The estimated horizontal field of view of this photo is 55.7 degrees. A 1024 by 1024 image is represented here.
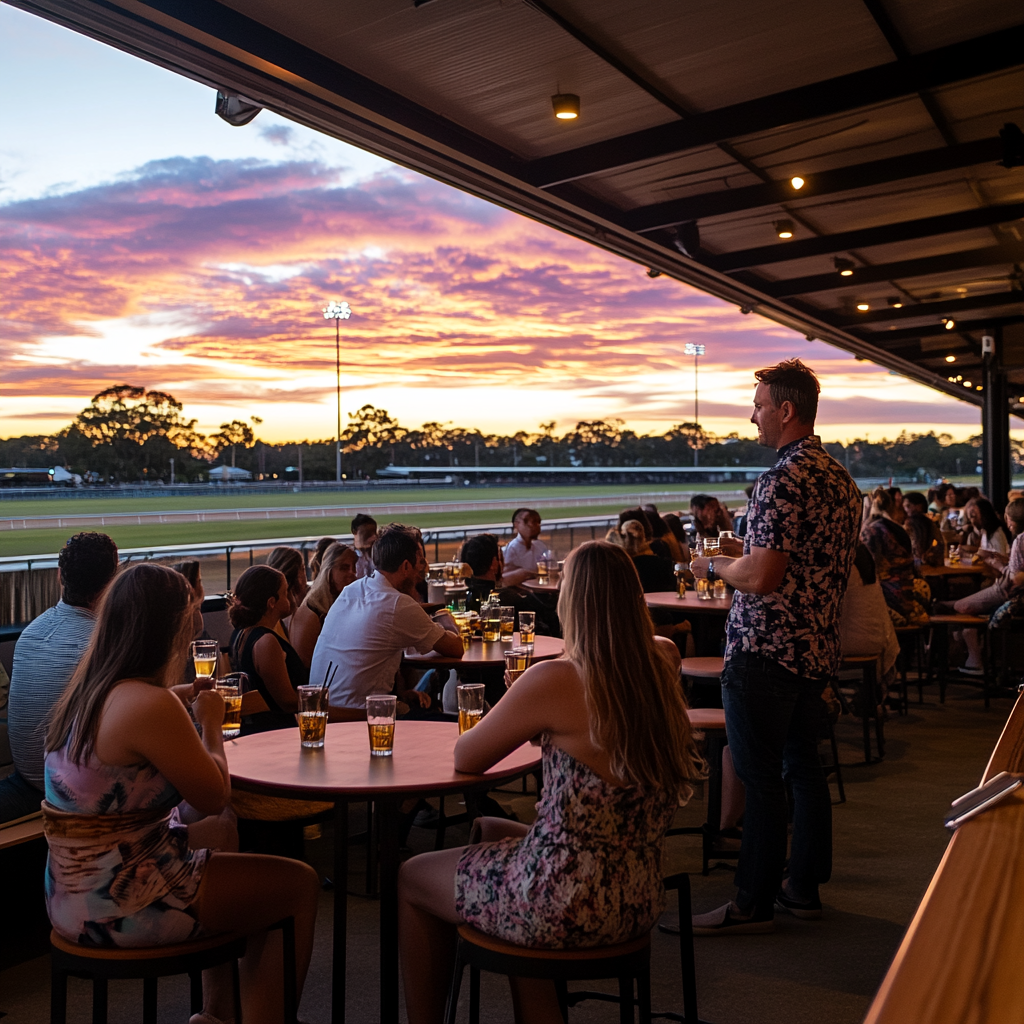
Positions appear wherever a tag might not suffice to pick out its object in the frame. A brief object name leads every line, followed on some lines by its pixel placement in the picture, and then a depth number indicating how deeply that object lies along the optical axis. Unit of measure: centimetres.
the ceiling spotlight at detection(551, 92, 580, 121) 559
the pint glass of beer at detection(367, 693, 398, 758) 276
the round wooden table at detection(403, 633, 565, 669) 458
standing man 336
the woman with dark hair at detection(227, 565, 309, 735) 412
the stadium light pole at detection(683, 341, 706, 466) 5909
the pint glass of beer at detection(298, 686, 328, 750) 289
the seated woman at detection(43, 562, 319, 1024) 222
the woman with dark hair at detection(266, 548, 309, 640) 491
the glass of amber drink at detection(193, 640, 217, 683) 315
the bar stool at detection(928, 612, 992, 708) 777
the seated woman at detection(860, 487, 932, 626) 694
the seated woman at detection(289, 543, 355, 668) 507
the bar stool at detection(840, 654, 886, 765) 577
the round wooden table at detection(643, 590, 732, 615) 596
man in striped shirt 333
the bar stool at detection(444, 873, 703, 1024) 214
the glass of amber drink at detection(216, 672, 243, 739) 286
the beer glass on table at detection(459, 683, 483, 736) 281
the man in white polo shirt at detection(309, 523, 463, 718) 425
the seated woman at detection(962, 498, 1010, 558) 917
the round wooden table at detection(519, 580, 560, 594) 746
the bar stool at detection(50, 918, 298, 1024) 219
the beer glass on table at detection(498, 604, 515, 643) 470
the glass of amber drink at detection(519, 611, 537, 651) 425
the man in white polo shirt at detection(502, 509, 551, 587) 867
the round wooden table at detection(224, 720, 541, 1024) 246
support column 1538
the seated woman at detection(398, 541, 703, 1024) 219
